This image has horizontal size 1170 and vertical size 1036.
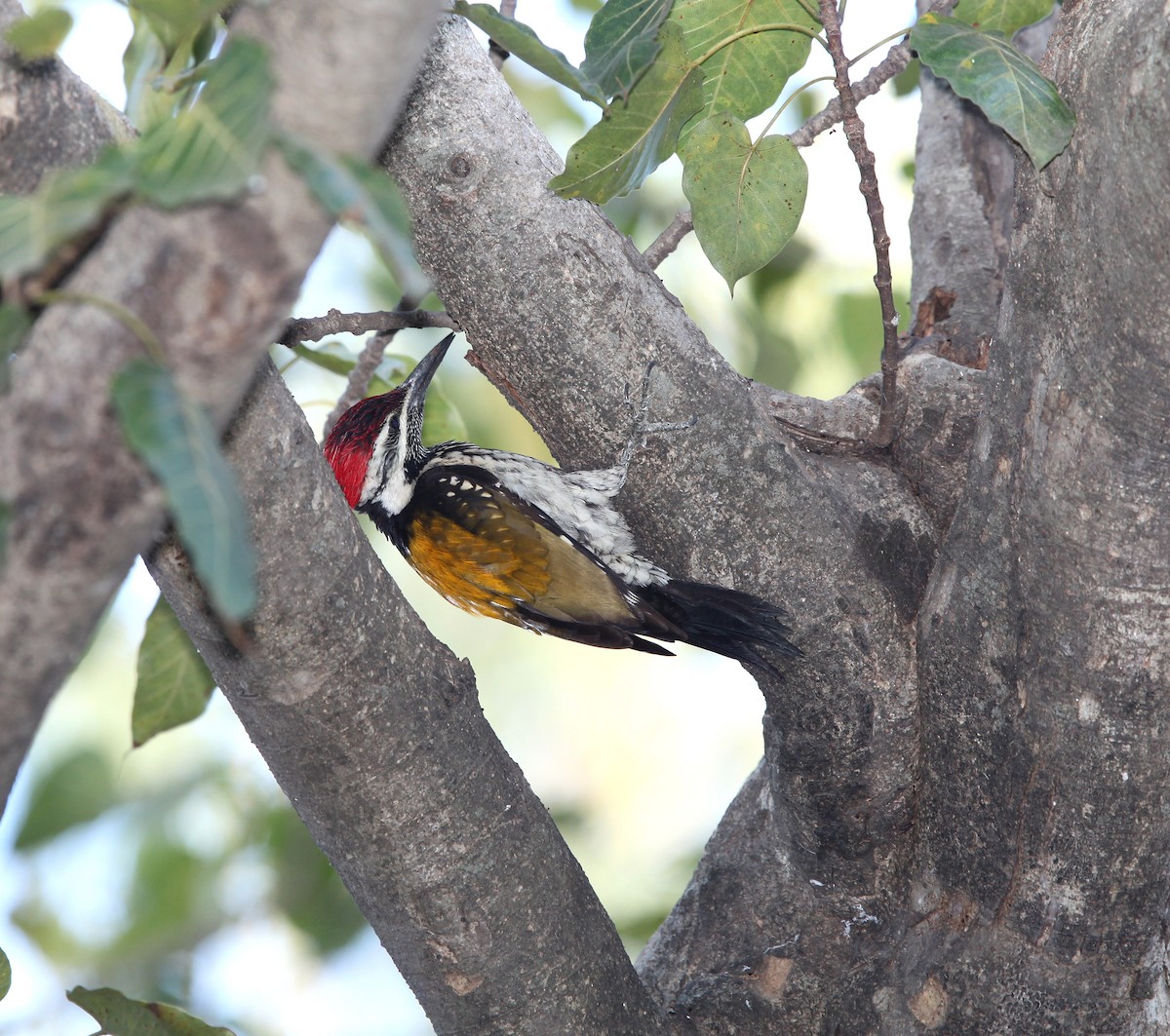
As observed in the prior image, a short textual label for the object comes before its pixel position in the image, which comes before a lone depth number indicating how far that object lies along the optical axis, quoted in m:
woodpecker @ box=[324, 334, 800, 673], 6.85
